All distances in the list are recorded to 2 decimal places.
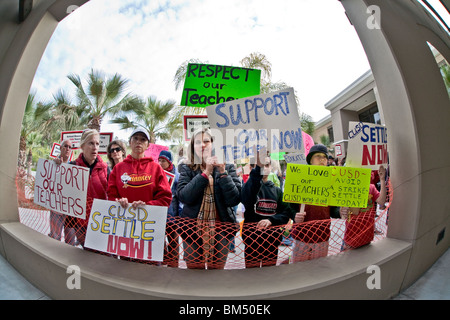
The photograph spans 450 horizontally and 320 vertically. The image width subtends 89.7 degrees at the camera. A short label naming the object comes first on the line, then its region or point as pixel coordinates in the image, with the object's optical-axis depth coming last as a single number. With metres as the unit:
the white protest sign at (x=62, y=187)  2.37
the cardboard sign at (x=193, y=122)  3.23
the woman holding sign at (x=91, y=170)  2.66
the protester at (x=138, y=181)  2.32
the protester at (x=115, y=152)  3.38
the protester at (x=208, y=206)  2.18
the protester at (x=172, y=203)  2.39
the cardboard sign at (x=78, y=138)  4.46
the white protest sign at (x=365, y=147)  2.38
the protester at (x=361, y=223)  2.33
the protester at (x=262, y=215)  2.18
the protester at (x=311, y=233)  2.32
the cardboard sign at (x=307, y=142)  5.08
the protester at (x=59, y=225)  2.79
